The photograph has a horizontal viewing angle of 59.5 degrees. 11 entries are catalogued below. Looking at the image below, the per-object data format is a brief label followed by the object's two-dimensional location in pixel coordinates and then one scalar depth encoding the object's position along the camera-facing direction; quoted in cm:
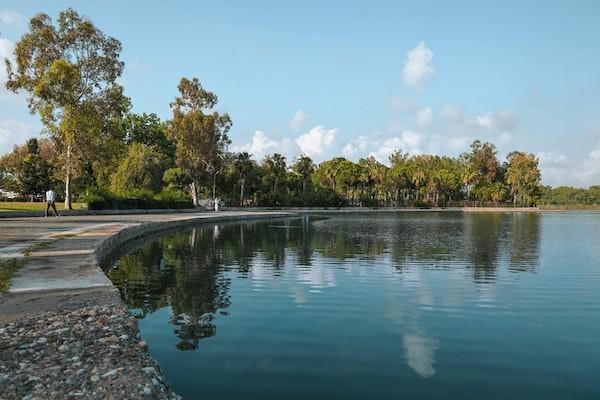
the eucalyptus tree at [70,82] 4012
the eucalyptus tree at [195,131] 6750
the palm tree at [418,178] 11494
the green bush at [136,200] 4509
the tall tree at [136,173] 5905
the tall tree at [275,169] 9038
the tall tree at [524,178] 12988
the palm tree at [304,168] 9600
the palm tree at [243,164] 8250
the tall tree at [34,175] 7256
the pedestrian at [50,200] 3388
